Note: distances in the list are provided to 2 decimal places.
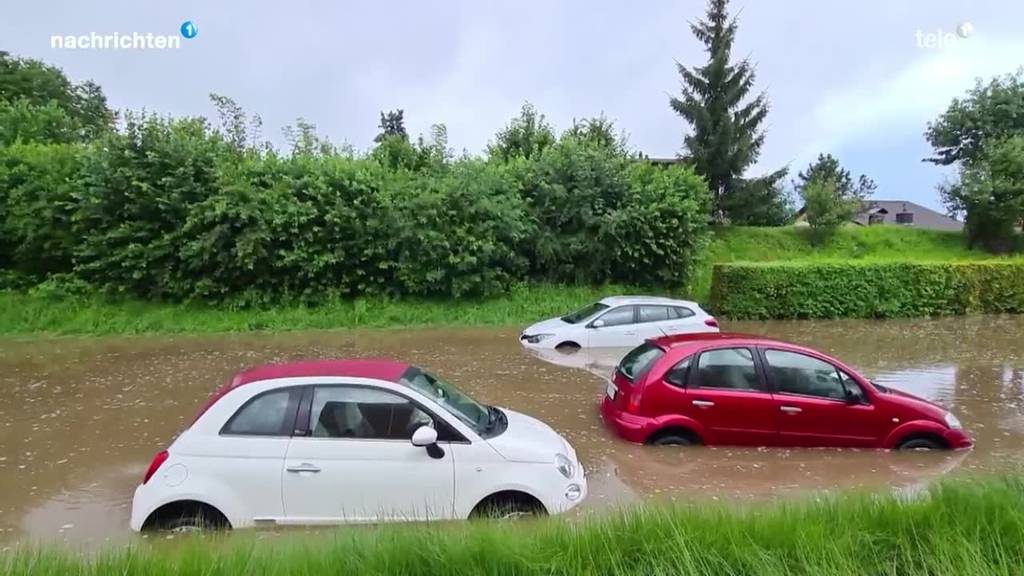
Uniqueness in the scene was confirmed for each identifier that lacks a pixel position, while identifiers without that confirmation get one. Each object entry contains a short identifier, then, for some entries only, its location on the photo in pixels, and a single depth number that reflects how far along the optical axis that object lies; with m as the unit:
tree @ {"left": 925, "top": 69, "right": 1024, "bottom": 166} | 33.12
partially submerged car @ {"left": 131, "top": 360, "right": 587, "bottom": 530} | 4.38
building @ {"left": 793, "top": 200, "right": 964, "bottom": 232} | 54.19
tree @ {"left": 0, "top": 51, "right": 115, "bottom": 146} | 19.67
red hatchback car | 6.61
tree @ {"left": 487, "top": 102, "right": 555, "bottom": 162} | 23.17
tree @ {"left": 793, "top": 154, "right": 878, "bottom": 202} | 79.88
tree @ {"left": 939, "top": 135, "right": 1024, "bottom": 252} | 26.52
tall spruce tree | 27.59
